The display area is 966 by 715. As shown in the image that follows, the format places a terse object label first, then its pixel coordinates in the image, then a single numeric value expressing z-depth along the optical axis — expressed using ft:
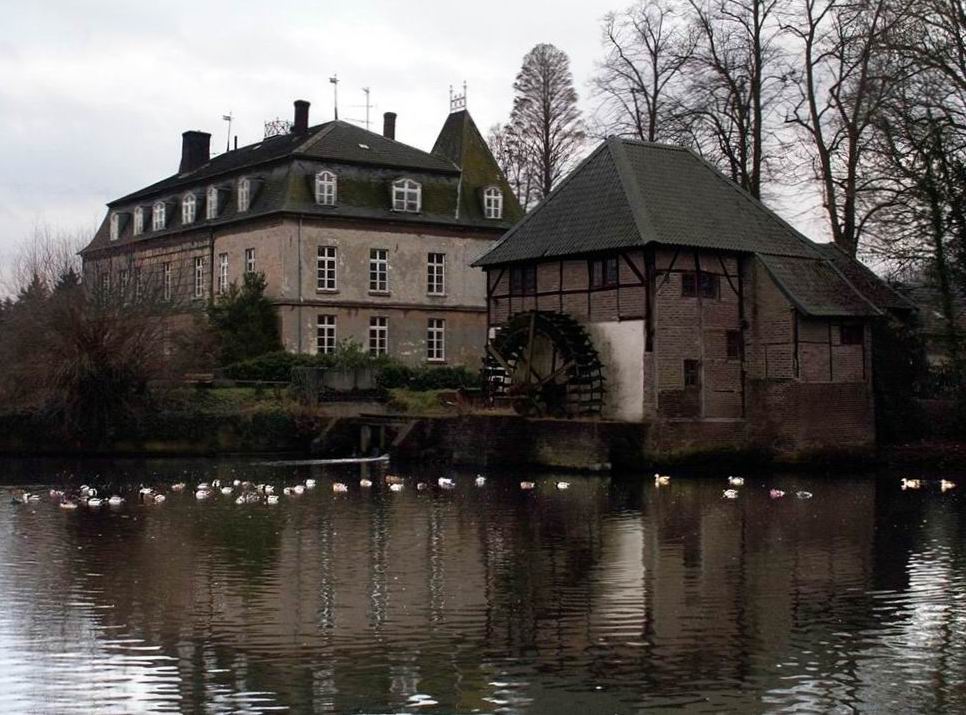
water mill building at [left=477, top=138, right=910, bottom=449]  94.12
